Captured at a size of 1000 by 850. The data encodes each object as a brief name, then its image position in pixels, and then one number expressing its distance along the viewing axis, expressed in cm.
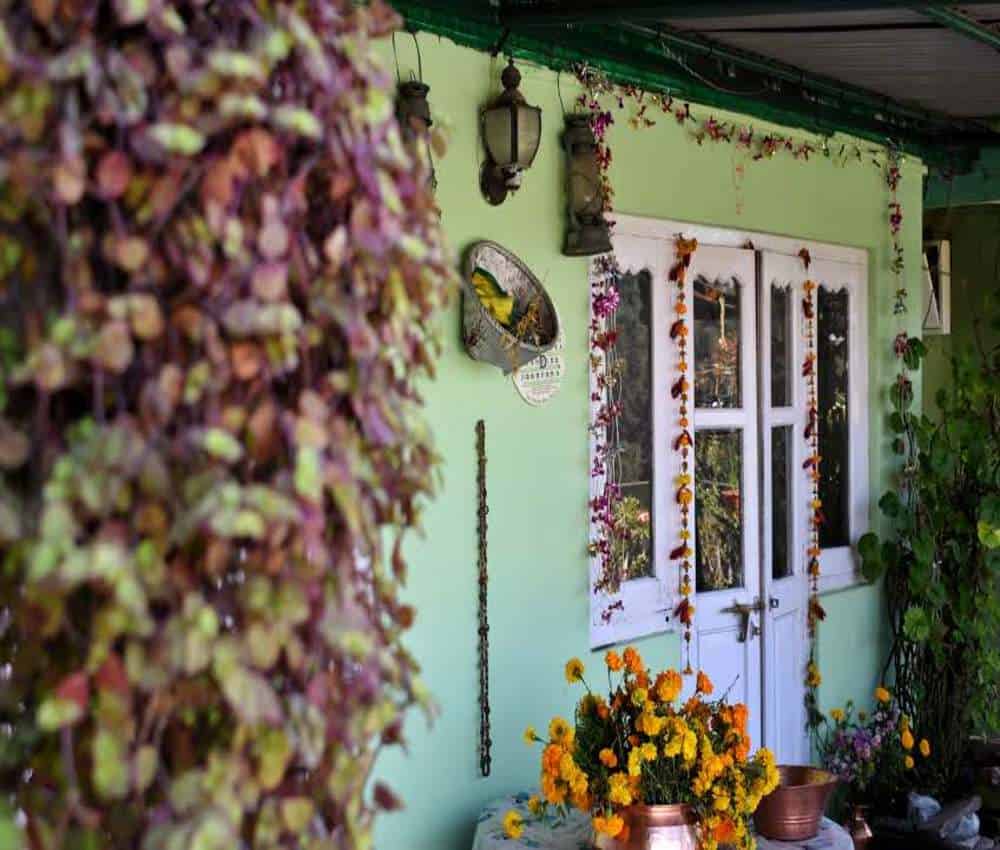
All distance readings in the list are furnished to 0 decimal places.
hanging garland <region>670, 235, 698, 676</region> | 481
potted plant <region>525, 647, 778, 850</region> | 320
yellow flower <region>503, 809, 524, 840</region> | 345
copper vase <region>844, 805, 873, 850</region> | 485
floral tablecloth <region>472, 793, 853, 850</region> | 353
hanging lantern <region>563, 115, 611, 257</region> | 420
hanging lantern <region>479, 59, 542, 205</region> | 386
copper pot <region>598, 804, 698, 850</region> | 319
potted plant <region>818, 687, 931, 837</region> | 555
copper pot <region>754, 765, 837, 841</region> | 381
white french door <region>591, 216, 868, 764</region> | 470
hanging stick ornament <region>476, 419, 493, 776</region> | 396
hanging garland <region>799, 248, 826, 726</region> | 561
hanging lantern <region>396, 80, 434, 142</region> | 356
